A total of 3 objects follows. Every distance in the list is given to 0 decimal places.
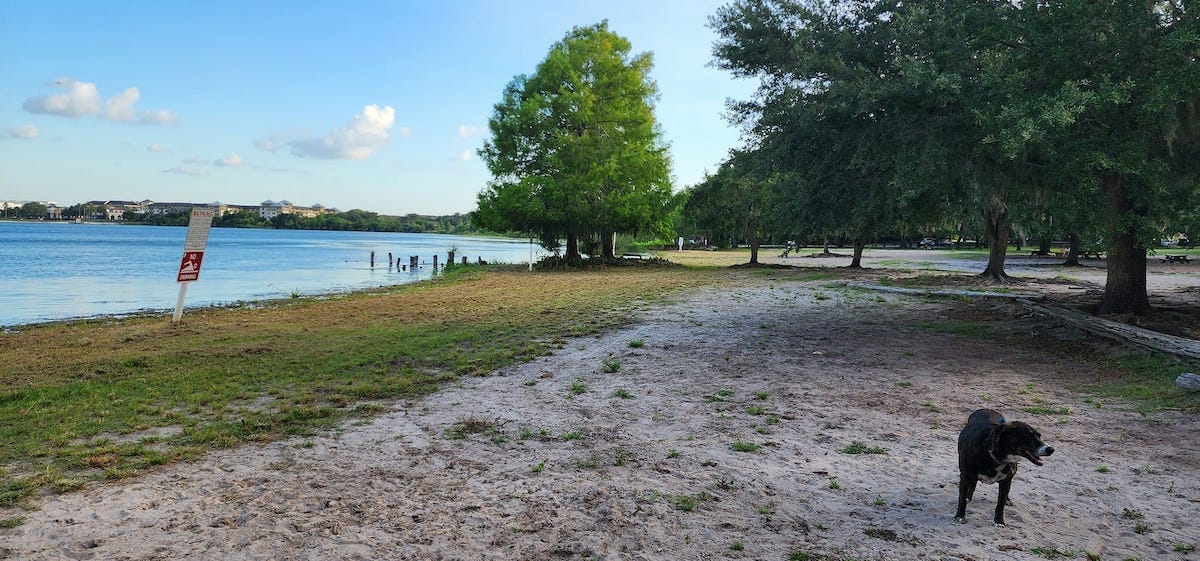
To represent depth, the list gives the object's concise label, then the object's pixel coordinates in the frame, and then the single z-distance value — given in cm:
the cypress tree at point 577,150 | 3509
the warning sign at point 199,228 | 1380
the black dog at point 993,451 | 391
